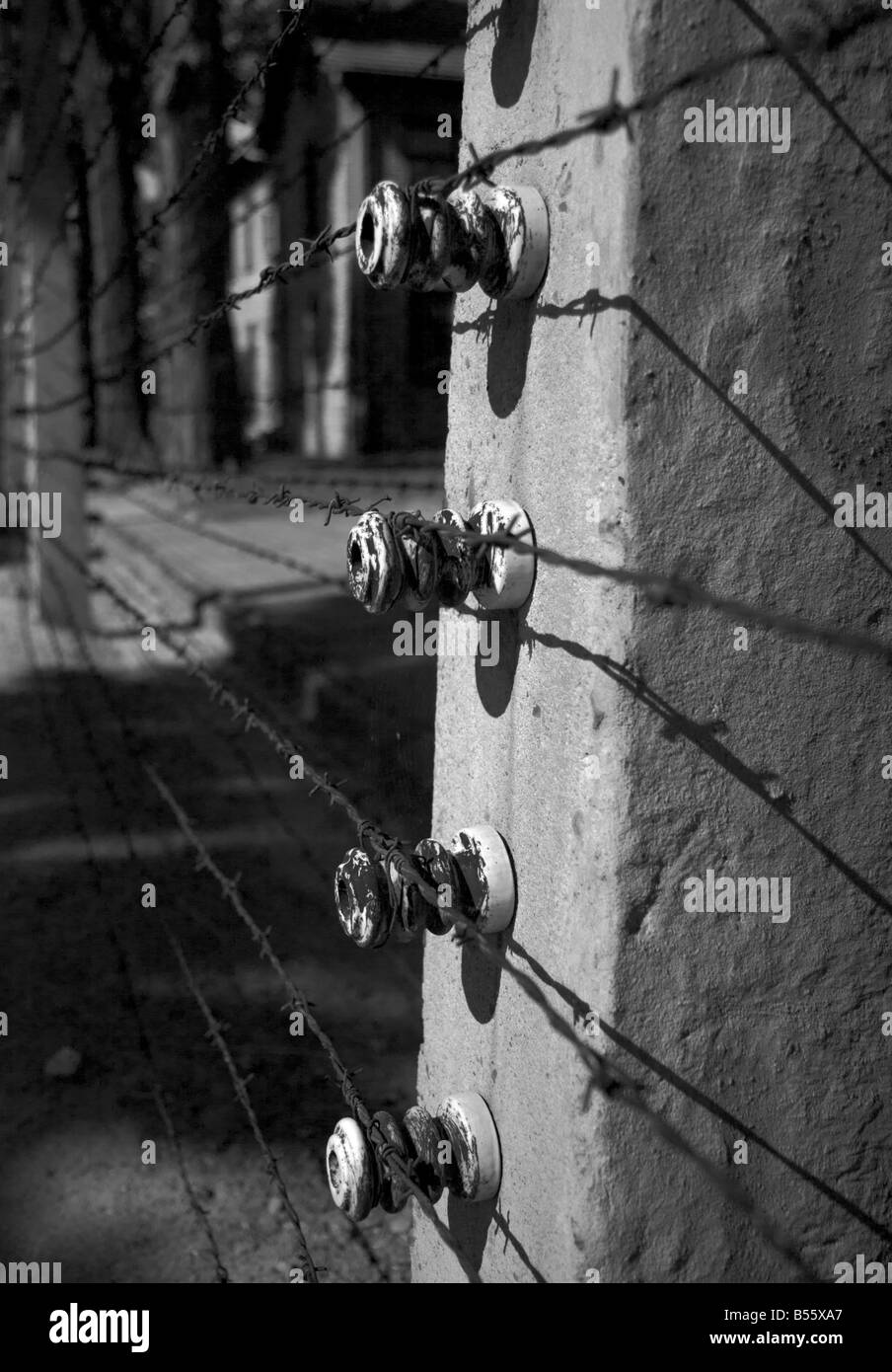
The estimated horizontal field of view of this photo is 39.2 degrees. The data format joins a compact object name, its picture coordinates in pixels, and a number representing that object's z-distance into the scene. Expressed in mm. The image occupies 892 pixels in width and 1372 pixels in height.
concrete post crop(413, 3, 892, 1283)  993
